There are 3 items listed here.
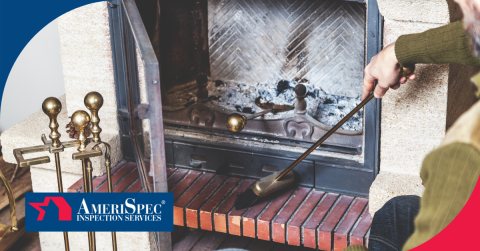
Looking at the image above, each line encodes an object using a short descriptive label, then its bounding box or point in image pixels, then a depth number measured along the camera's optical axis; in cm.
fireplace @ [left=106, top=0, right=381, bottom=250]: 360
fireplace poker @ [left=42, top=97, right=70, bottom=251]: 321
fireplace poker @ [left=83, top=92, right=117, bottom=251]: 322
